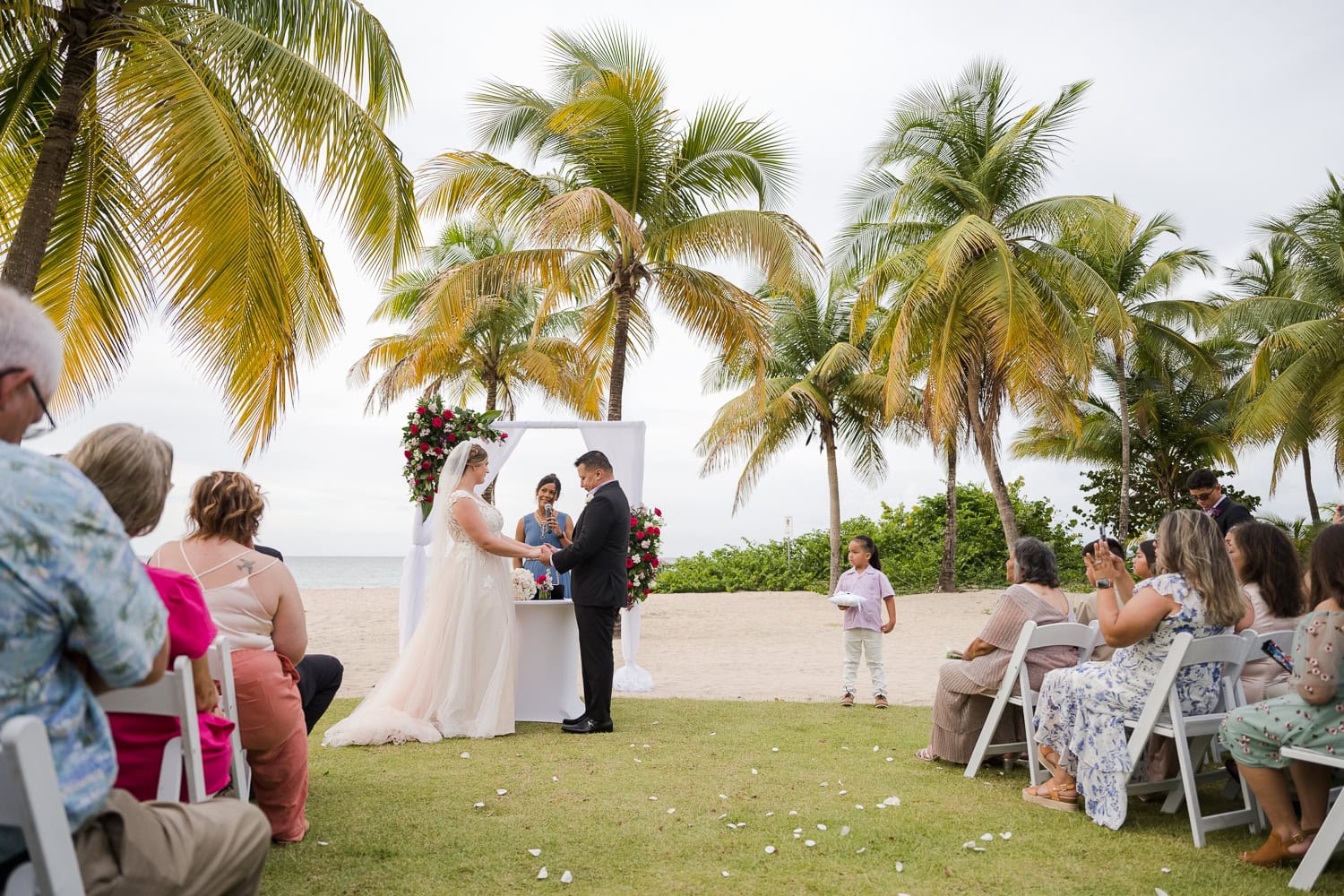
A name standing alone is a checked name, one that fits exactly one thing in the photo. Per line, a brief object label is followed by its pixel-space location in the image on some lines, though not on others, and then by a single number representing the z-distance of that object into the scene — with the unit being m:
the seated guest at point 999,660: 5.64
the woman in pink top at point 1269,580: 4.92
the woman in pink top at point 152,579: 2.53
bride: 6.98
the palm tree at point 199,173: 6.09
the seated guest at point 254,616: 3.98
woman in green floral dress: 3.71
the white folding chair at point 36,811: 1.60
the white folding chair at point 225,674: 3.46
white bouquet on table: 7.71
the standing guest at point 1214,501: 7.76
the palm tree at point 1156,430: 25.28
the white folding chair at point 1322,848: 3.57
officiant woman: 9.05
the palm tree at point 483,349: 22.66
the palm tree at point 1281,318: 22.39
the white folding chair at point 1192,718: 4.32
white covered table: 7.71
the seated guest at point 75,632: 1.68
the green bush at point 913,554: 25.38
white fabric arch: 9.73
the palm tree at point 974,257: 16.95
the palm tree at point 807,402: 23.62
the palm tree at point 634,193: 13.50
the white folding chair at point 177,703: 2.65
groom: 7.21
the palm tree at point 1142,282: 22.20
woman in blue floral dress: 4.45
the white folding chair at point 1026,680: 5.29
